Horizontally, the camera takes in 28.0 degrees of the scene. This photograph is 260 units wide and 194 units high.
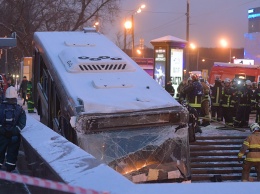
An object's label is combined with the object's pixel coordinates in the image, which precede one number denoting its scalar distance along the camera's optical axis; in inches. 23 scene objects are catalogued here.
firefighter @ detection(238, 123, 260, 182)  451.8
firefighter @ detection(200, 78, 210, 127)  685.9
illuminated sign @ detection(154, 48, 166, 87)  879.1
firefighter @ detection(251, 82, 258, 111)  703.6
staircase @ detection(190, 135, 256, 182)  503.2
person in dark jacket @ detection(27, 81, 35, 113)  798.5
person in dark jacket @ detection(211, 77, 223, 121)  729.6
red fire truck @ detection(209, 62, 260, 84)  1127.0
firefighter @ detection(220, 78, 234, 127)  689.6
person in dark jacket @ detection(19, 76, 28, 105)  1030.1
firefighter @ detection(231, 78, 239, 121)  671.4
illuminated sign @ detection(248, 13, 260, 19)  2669.3
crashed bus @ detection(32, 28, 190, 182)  316.2
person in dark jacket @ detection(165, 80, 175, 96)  821.8
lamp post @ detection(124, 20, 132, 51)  1531.7
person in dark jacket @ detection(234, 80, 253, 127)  664.4
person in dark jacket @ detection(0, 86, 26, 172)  308.0
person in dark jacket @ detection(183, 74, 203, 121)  627.2
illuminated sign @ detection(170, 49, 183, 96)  885.2
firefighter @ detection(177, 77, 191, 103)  646.7
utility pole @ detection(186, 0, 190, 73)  1252.5
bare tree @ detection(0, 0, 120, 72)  1347.2
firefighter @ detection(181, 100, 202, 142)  420.6
